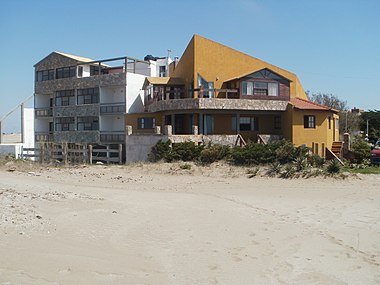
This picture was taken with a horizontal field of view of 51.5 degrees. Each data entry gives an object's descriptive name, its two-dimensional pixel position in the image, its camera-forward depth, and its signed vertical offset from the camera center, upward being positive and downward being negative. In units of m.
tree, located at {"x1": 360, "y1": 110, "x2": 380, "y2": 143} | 58.31 +2.80
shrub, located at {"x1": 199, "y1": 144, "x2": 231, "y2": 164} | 26.16 -0.95
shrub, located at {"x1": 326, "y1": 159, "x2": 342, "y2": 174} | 22.25 -1.63
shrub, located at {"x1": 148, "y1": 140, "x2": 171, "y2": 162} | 27.55 -0.87
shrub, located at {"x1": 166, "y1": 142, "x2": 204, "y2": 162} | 26.95 -0.91
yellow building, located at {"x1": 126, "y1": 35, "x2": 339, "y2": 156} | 30.42 +2.71
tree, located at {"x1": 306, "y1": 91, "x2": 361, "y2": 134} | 62.81 +4.29
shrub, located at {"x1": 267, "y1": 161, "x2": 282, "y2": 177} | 23.19 -1.80
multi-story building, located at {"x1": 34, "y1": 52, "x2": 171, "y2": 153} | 37.47 +4.04
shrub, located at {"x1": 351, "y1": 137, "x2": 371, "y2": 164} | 27.64 -0.91
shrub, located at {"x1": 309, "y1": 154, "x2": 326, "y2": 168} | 23.55 -1.31
